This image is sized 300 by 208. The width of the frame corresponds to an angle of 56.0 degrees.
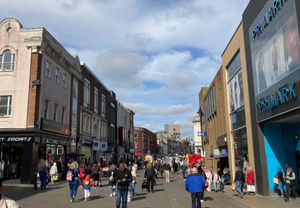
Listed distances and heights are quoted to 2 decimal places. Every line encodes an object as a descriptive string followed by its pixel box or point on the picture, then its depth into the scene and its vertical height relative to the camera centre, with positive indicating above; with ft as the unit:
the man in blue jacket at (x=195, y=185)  31.37 -3.32
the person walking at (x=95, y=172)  62.97 -3.38
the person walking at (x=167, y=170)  77.36 -3.89
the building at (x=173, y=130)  631.19 +56.99
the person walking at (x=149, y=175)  54.08 -3.61
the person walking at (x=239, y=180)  47.19 -4.24
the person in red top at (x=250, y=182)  49.34 -4.78
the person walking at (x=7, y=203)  14.17 -2.24
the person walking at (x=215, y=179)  56.65 -4.80
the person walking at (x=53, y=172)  68.57 -3.51
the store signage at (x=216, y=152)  84.54 +0.84
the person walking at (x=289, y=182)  41.57 -4.17
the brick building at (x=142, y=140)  308.11 +18.37
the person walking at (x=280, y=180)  43.80 -4.01
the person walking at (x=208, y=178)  55.31 -4.42
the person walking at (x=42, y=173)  56.03 -3.06
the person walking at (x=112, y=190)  46.93 -5.90
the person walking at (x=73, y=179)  40.76 -3.11
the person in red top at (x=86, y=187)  42.96 -4.51
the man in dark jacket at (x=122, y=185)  31.96 -3.20
